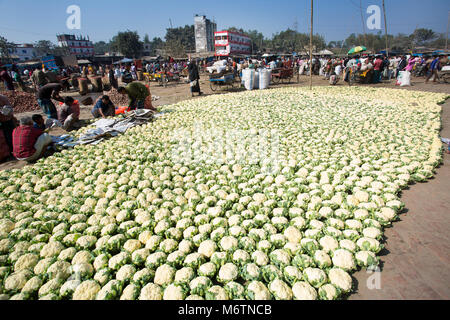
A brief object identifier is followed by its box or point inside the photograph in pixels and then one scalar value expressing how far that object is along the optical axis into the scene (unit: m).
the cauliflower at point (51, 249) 2.67
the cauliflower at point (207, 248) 2.62
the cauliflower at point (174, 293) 2.14
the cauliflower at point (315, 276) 2.21
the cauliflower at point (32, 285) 2.25
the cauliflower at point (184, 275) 2.29
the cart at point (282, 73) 17.66
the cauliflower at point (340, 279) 2.16
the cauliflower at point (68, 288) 2.22
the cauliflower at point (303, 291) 2.10
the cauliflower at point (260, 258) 2.45
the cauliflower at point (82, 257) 2.55
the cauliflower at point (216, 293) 2.12
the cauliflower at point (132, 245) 2.73
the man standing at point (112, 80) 16.27
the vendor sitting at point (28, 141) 5.29
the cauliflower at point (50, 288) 2.22
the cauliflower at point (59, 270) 2.39
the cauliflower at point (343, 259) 2.37
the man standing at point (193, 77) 12.40
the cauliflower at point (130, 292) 2.15
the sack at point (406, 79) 14.41
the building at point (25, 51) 86.06
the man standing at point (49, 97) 8.03
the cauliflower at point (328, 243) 2.58
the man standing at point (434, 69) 14.41
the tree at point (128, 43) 64.50
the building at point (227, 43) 49.53
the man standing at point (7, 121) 5.93
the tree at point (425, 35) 110.19
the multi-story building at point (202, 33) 77.75
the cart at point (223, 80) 13.97
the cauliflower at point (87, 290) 2.18
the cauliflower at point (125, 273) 2.36
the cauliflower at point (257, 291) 2.11
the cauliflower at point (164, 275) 2.32
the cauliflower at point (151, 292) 2.16
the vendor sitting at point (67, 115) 7.70
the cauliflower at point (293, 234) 2.73
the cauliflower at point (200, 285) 2.19
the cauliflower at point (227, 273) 2.31
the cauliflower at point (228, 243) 2.63
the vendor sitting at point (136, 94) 8.48
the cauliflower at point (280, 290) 2.11
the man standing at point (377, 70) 15.36
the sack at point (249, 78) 14.72
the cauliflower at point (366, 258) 2.37
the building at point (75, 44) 75.25
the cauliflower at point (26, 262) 2.53
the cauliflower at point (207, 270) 2.37
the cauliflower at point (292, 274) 2.27
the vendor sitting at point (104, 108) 8.82
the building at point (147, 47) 90.77
